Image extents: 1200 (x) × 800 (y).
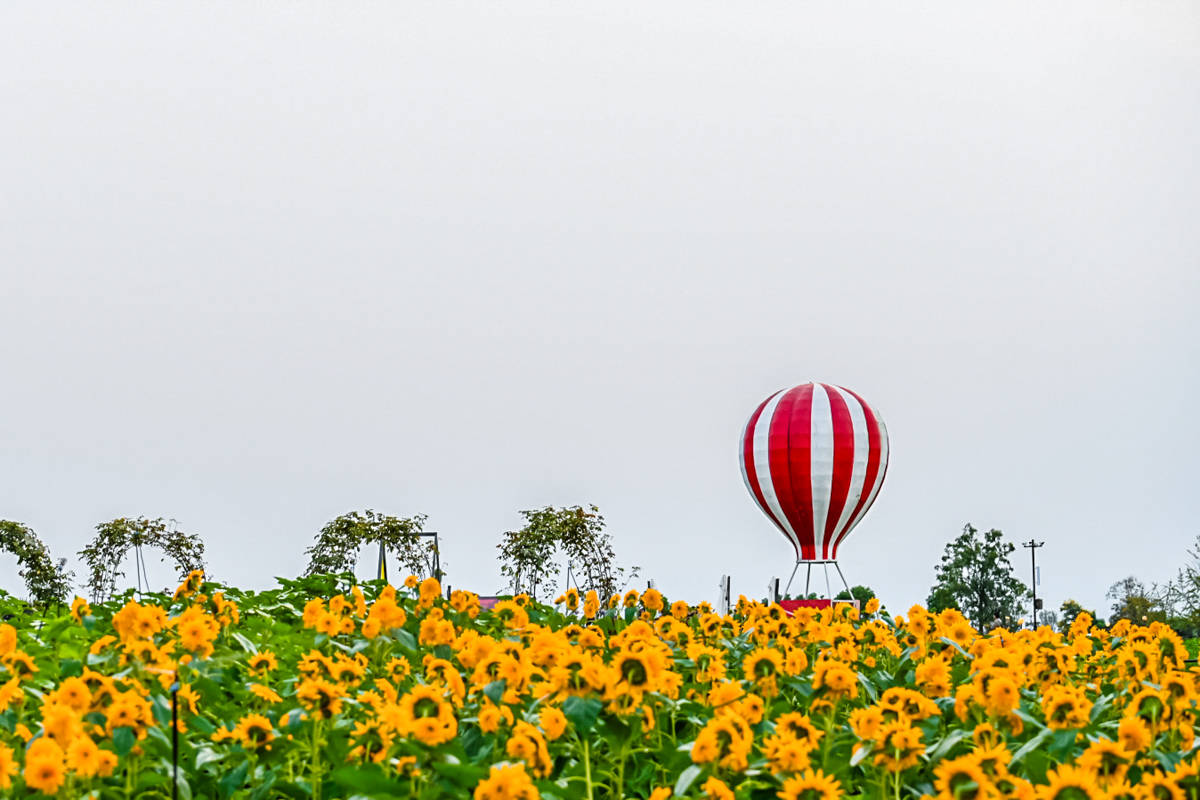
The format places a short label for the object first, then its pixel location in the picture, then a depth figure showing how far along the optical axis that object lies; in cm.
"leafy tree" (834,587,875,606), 5693
